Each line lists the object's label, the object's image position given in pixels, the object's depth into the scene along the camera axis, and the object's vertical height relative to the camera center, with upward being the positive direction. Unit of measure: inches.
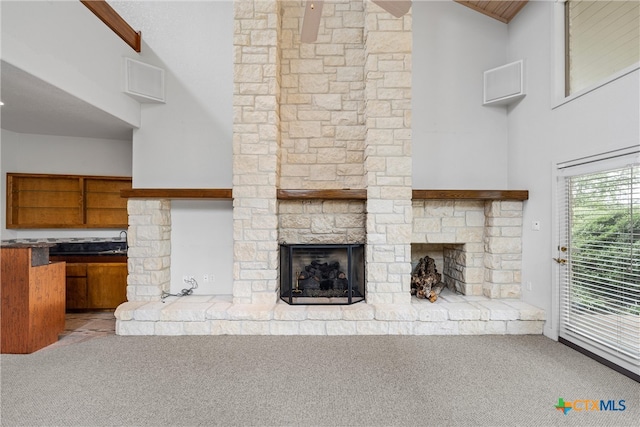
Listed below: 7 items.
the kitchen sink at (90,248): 147.9 -19.1
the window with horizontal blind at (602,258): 86.3 -14.4
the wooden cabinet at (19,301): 98.5 -30.2
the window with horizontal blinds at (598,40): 89.7 +59.6
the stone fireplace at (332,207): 115.3 +2.9
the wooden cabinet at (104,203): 160.1 +5.4
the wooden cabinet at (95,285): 140.6 -35.3
